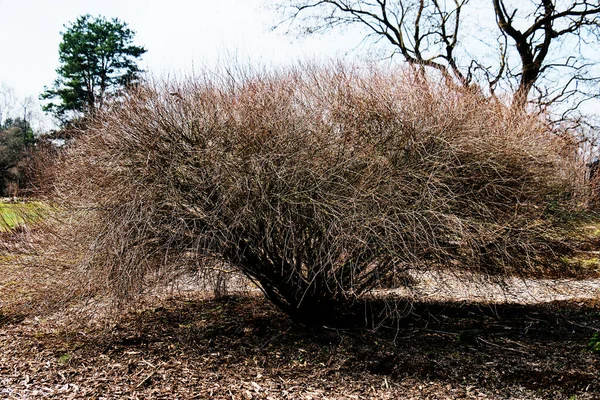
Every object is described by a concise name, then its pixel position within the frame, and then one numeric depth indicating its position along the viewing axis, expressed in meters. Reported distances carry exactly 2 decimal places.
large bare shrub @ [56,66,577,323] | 3.99
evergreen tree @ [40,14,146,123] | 25.09
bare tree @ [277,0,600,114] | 12.50
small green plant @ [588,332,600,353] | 4.37
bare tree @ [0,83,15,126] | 34.00
